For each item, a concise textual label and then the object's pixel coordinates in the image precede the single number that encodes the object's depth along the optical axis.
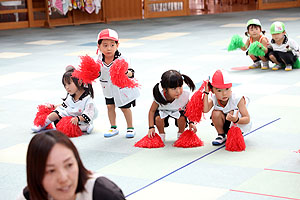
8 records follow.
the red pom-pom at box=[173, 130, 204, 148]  6.97
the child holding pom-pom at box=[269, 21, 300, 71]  11.36
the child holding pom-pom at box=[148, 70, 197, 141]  6.77
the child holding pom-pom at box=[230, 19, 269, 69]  11.41
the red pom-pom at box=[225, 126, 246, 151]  6.72
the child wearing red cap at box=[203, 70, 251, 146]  6.72
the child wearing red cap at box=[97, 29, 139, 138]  7.40
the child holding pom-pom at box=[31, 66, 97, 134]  7.72
